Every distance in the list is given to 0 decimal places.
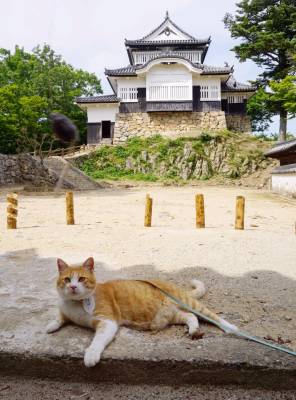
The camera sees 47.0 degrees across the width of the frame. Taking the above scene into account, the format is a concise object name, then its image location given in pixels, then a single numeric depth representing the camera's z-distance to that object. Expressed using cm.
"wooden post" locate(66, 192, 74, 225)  859
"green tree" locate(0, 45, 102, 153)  2614
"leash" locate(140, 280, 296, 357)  272
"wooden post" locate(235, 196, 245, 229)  786
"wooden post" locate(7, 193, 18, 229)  809
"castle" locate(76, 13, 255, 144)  3020
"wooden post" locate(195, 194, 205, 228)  805
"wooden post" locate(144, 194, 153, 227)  837
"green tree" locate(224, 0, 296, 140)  2856
